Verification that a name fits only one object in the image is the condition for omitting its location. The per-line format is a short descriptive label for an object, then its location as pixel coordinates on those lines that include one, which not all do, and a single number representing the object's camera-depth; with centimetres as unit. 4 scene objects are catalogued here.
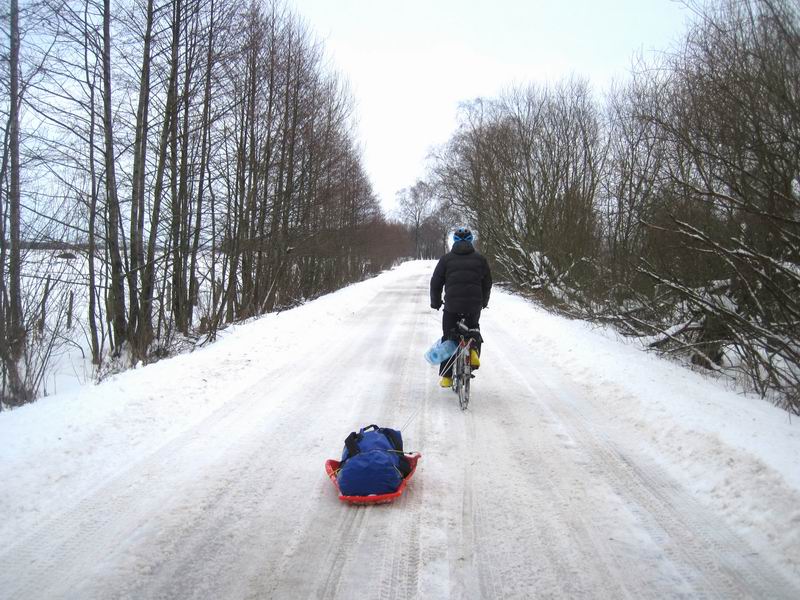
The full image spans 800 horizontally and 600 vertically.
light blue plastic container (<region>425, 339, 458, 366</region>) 627
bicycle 573
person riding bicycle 626
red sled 342
